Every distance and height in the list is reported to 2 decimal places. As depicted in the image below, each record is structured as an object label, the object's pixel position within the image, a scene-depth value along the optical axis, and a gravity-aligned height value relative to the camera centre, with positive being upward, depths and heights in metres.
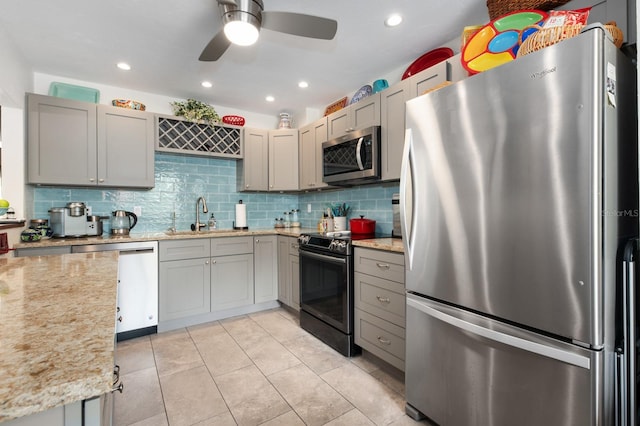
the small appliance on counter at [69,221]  2.80 -0.06
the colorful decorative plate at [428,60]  2.44 +1.28
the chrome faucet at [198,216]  3.62 -0.03
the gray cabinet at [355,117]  2.72 +0.94
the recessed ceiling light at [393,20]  2.11 +1.37
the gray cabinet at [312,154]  3.47 +0.72
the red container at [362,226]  2.88 -0.12
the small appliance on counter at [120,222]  3.13 -0.08
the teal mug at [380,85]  2.90 +1.23
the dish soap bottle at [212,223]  3.79 -0.11
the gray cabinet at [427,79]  2.14 +0.99
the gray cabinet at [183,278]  2.99 -0.65
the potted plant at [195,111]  3.40 +1.17
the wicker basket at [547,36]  1.24 +0.74
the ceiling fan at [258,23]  1.72 +1.14
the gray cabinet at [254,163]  3.80 +0.65
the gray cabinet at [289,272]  3.30 -0.66
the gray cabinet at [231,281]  3.27 -0.74
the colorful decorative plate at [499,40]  1.61 +0.96
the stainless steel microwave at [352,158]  2.66 +0.52
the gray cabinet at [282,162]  3.91 +0.66
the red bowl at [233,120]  3.79 +1.18
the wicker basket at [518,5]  1.73 +1.20
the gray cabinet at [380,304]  2.04 -0.66
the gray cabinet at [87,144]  2.72 +0.68
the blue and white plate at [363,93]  3.05 +1.22
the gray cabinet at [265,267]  3.52 -0.63
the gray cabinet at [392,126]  2.45 +0.72
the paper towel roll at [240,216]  3.87 -0.03
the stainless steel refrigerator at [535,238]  1.04 -0.10
